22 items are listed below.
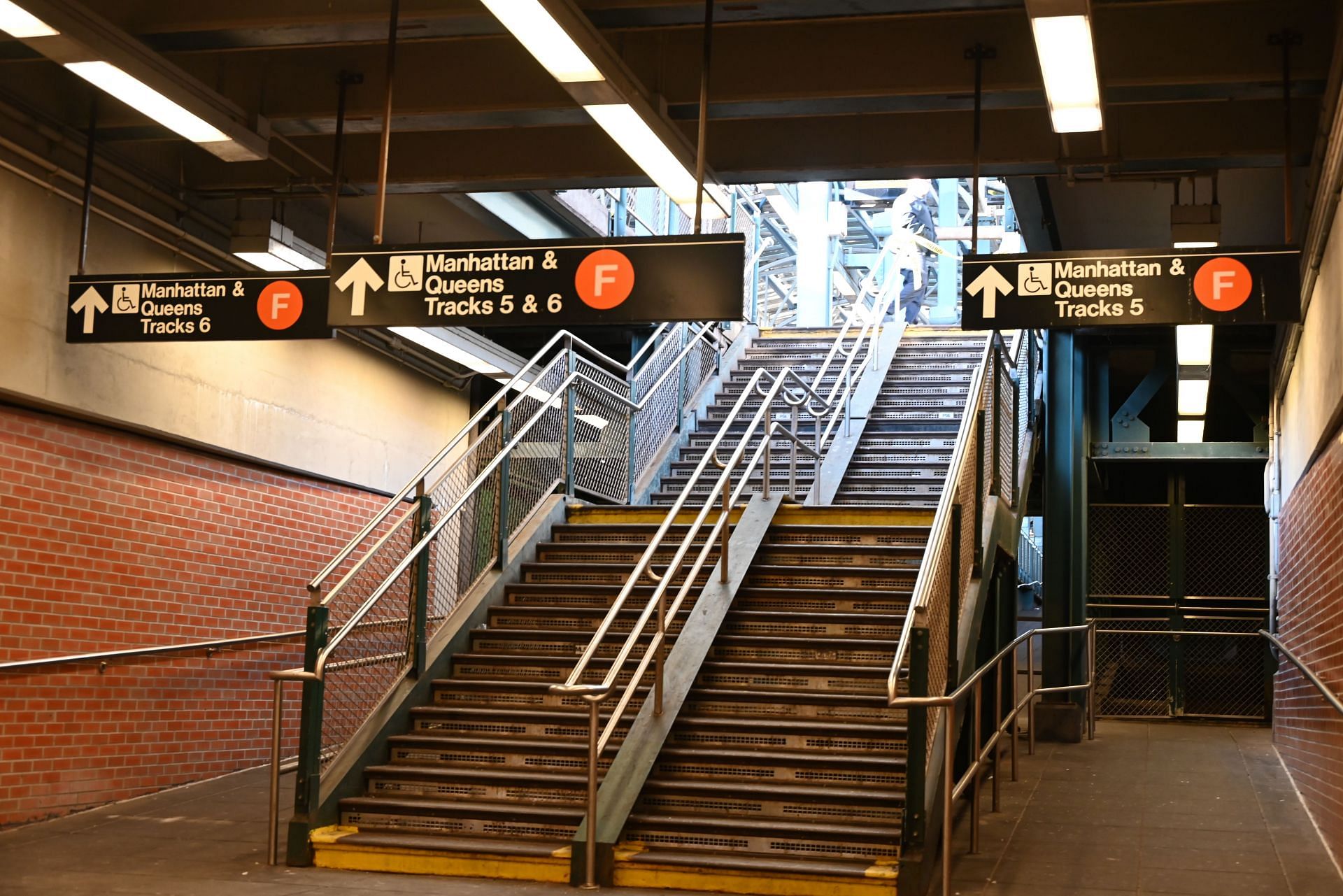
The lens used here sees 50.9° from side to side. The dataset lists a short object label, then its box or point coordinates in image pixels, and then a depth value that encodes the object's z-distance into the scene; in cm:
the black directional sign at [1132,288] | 680
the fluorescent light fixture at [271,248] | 921
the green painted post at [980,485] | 970
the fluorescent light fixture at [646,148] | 704
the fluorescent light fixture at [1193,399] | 1258
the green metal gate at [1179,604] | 1602
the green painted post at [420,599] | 901
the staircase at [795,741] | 717
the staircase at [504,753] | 750
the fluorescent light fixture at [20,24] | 621
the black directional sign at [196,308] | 768
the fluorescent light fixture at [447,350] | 1174
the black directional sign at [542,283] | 698
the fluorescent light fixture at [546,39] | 602
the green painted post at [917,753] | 696
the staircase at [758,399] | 1344
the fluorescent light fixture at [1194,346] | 1086
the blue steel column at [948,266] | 2430
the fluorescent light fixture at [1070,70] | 579
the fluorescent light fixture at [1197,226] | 819
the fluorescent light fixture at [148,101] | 679
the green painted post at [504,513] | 1013
